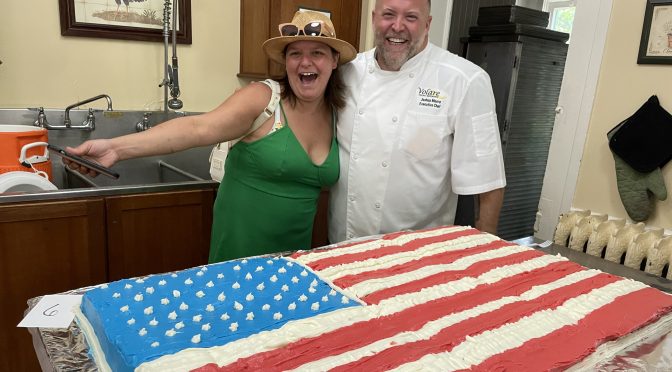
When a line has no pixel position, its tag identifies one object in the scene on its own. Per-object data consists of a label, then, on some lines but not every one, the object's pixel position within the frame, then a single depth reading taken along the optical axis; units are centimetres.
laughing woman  143
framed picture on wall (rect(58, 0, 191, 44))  234
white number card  90
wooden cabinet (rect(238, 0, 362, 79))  277
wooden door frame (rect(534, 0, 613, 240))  181
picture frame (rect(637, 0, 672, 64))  161
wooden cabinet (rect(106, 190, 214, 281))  198
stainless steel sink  202
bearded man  157
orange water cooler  173
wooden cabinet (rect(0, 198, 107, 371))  175
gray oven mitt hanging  163
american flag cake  79
